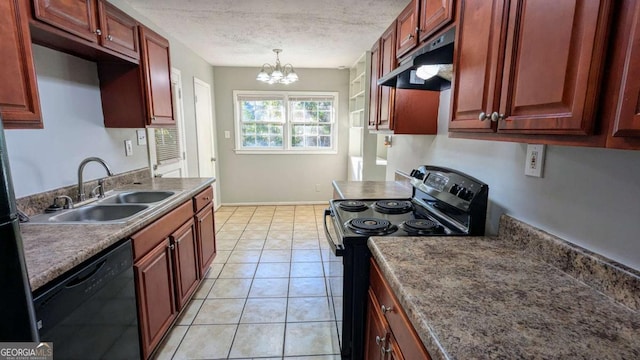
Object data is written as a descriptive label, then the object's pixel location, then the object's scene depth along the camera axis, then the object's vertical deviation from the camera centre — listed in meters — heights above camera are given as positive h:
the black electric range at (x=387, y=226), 1.33 -0.45
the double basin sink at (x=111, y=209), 1.58 -0.46
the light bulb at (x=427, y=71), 1.58 +0.36
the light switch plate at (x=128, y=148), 2.47 -0.12
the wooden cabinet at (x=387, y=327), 0.84 -0.63
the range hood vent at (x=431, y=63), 1.36 +0.36
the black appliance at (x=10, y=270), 0.67 -0.32
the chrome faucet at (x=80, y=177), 1.78 -0.26
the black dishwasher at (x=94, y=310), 1.00 -0.68
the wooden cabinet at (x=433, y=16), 1.29 +0.57
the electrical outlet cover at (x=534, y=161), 1.14 -0.09
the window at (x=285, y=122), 5.01 +0.24
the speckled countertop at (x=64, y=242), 0.99 -0.44
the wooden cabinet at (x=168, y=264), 1.55 -0.82
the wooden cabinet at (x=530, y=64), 0.65 +0.20
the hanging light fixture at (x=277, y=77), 3.79 +0.77
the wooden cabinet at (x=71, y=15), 1.30 +0.57
